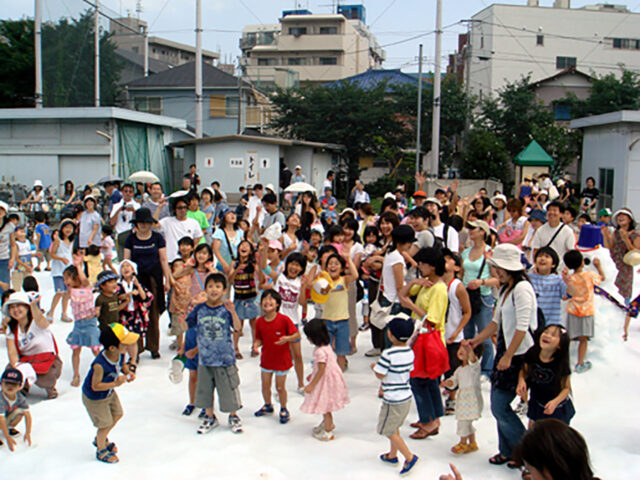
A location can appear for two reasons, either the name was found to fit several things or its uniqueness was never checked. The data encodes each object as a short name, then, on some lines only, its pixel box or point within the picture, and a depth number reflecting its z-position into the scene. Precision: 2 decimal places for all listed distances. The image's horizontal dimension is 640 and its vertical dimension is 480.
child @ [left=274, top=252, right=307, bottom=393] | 6.74
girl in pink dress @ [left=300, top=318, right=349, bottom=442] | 5.37
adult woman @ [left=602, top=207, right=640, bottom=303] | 8.76
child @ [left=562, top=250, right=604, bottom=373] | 6.98
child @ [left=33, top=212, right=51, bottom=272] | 12.28
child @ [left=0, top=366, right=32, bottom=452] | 5.27
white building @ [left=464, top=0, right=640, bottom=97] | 40.34
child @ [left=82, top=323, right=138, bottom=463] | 4.92
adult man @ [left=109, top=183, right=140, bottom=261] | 10.34
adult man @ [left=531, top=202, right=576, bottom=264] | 7.46
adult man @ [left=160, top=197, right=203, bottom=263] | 8.33
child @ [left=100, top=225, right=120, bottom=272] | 9.74
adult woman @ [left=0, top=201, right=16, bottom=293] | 9.20
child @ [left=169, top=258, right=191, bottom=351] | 7.58
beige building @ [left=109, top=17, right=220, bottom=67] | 59.09
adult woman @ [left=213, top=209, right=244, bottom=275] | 8.40
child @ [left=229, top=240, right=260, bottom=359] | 7.51
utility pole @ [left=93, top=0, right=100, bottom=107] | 26.52
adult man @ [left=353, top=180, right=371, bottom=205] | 14.29
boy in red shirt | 5.82
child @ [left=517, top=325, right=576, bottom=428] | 4.43
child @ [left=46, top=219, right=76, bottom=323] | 9.24
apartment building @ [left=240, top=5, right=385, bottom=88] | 57.09
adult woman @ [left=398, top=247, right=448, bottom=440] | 5.35
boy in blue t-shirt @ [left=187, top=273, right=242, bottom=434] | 5.59
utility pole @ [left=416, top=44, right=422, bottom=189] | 26.12
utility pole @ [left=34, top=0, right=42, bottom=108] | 23.02
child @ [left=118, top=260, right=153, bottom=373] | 7.12
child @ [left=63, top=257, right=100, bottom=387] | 6.95
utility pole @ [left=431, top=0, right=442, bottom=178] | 23.80
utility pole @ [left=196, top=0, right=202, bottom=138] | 24.64
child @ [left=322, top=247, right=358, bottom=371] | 6.50
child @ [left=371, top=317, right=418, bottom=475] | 4.79
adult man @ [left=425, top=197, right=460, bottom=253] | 7.49
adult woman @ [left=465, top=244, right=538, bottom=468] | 4.70
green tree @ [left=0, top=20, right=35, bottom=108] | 31.53
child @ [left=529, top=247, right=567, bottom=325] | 6.11
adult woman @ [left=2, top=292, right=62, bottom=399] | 6.14
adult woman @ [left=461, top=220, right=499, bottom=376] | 6.43
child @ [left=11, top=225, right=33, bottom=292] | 10.09
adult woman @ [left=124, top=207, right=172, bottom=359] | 7.55
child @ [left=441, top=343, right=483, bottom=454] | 5.02
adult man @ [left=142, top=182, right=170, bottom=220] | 9.53
